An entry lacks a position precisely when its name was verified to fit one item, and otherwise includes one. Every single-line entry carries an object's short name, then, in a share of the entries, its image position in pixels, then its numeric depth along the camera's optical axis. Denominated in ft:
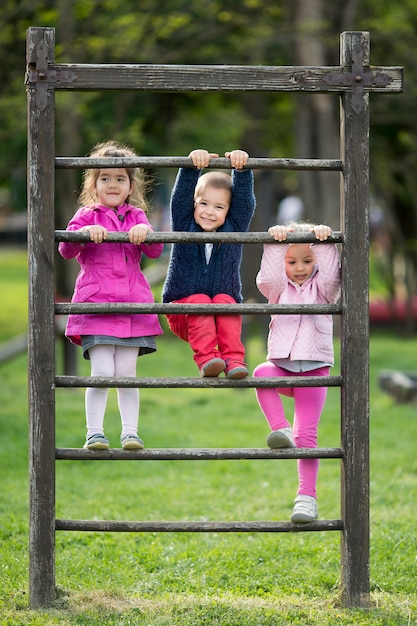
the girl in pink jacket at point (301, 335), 30.89
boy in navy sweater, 30.42
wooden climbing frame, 28.78
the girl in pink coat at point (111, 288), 30.22
